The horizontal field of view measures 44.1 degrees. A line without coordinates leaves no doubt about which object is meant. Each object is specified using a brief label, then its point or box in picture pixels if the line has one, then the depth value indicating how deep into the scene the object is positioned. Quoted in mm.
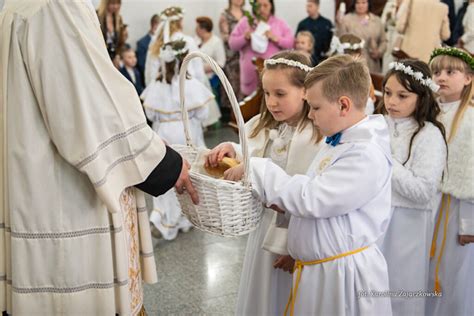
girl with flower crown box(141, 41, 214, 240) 5000
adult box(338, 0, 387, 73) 8383
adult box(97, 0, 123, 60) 7395
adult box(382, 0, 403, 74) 8196
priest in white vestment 2021
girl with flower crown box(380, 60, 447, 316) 2934
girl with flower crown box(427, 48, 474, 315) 3127
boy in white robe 2193
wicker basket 2121
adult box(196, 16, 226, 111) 8844
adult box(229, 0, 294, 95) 7922
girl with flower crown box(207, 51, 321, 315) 2611
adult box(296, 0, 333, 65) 9047
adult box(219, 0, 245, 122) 9117
